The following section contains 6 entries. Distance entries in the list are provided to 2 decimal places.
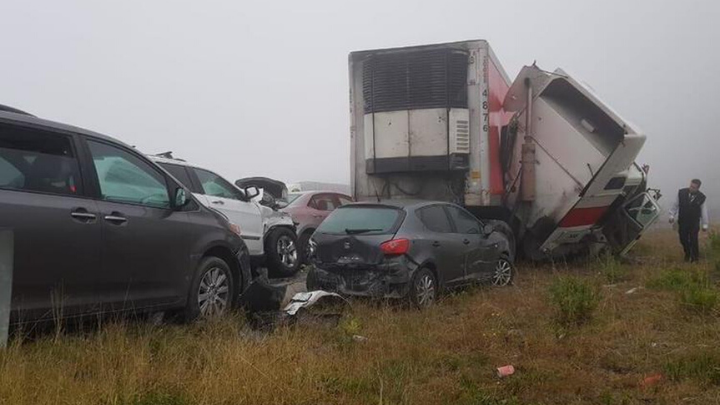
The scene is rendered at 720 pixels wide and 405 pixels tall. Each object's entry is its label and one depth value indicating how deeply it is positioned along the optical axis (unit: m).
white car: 8.81
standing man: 12.21
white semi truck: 10.52
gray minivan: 4.38
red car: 11.78
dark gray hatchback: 7.44
